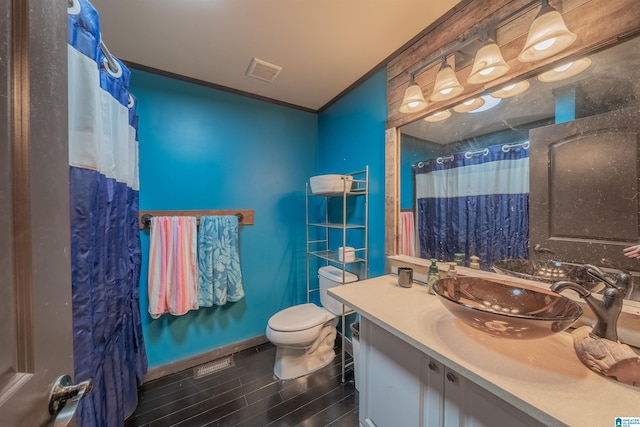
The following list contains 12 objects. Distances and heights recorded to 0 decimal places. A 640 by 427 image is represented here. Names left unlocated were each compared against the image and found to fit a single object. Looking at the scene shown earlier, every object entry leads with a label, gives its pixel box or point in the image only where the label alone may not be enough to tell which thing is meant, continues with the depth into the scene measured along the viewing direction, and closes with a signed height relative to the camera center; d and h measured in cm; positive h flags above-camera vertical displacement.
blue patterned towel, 184 -40
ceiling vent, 165 +105
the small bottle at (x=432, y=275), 119 -33
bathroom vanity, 54 -44
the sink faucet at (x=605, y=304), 66 -27
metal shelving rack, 182 -21
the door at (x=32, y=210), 38 +1
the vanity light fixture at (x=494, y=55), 84 +63
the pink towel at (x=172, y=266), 169 -40
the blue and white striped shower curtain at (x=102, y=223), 86 -5
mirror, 79 +32
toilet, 164 -88
